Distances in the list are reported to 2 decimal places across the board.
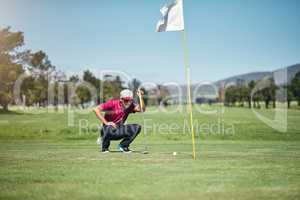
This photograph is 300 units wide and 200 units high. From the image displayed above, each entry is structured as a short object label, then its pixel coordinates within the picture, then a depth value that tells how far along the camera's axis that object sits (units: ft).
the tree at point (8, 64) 236.63
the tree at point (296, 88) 391.30
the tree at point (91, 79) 457.27
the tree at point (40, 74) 280.10
